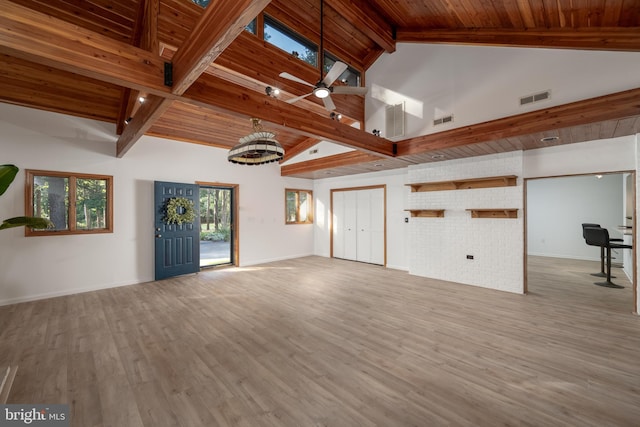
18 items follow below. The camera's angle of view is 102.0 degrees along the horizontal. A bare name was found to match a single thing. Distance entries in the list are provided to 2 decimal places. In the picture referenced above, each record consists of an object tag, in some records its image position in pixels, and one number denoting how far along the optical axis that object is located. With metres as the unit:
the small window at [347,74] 5.77
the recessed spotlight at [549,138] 3.99
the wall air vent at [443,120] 4.72
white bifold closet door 7.09
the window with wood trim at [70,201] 4.45
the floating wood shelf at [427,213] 5.62
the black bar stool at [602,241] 5.02
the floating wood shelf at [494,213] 4.72
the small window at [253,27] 4.54
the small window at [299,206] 8.22
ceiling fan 3.00
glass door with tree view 9.00
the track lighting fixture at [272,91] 3.89
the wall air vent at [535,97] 3.76
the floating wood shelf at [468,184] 4.77
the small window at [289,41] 4.77
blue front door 5.56
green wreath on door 5.65
